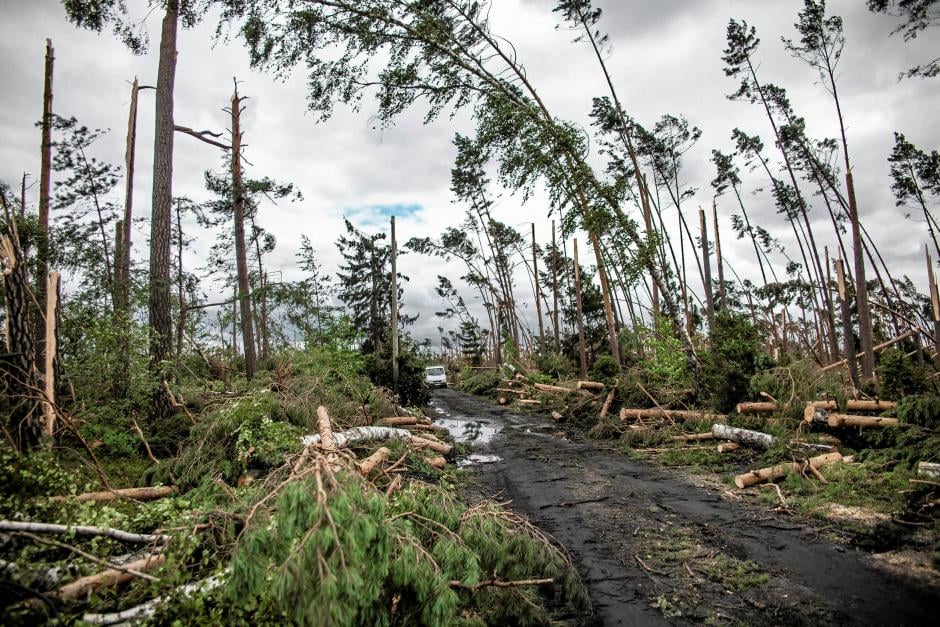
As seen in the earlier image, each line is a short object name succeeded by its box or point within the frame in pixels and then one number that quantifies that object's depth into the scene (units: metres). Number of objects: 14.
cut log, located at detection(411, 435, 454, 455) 8.35
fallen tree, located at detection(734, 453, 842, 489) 5.74
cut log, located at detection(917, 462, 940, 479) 4.70
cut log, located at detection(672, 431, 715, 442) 8.12
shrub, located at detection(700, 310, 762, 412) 8.92
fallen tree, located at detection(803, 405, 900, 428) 6.39
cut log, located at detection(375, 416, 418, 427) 10.14
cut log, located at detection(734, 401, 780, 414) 8.12
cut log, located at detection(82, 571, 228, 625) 2.33
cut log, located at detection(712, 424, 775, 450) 6.96
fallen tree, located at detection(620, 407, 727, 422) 8.69
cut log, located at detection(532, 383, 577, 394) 15.51
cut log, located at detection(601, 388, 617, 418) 11.16
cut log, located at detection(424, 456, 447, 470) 7.47
